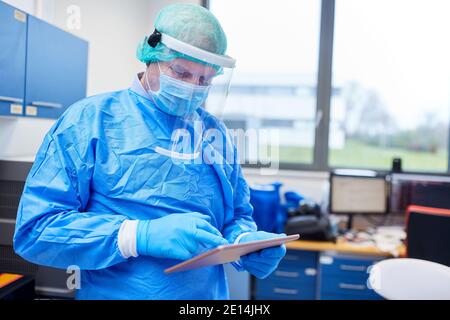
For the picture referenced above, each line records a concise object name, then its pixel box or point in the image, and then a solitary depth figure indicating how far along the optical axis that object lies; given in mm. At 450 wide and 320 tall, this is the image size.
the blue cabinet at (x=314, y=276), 1754
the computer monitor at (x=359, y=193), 2137
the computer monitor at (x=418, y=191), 1850
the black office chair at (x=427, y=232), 1300
